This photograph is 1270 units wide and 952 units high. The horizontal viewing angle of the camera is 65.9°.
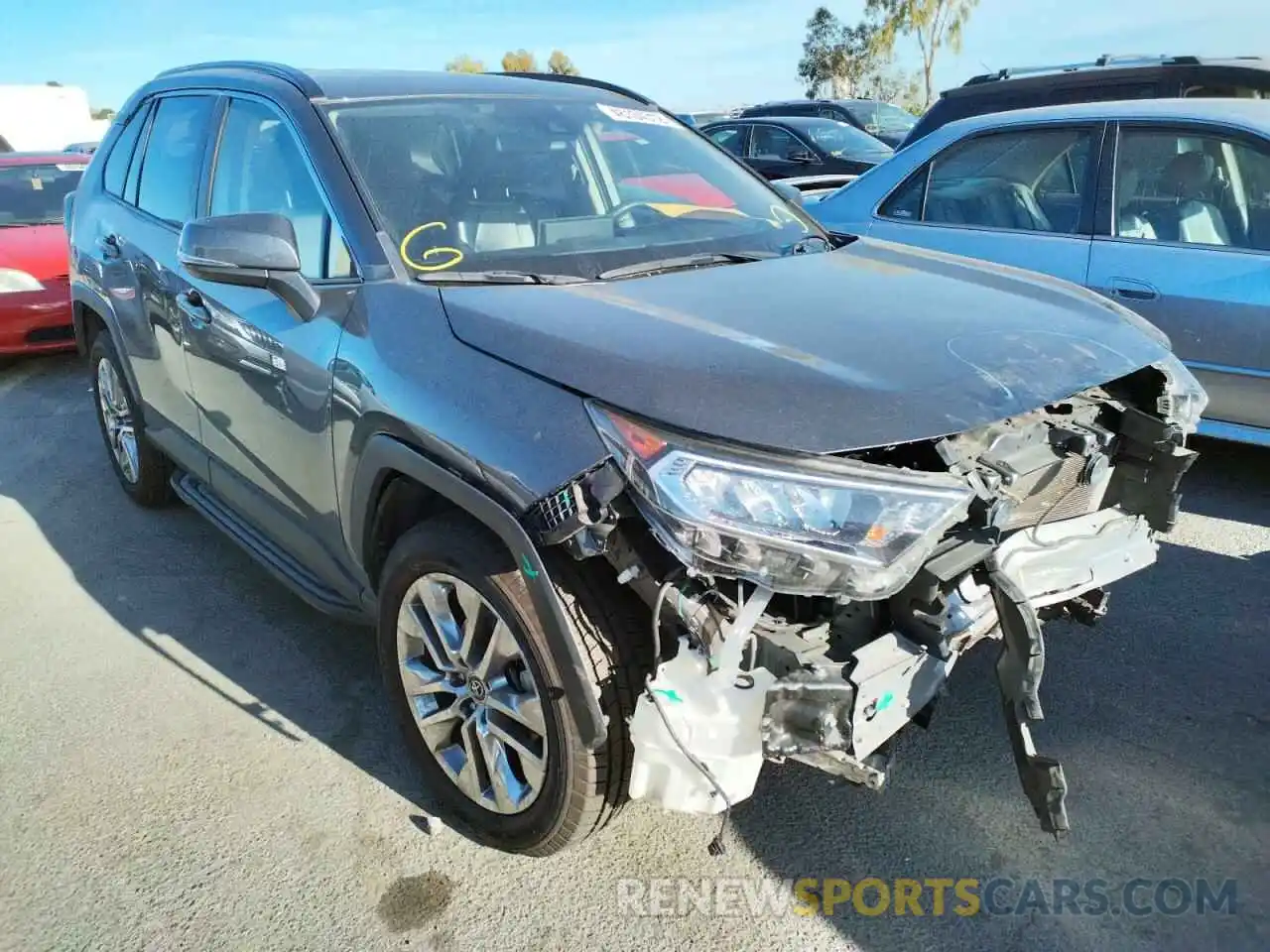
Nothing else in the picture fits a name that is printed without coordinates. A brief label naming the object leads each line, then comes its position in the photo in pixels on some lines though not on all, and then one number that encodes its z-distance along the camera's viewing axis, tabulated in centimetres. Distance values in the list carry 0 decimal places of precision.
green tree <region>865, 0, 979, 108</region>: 4231
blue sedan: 409
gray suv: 190
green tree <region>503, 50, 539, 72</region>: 7848
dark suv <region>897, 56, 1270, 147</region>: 616
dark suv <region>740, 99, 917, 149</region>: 1524
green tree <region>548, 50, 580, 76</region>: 7256
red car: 707
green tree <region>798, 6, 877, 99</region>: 4897
